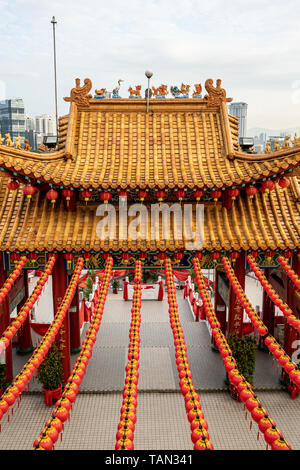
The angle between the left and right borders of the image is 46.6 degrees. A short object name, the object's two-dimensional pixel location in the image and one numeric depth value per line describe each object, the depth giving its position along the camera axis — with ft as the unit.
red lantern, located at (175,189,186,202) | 37.11
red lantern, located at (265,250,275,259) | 37.48
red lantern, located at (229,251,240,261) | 38.09
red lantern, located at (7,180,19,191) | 36.32
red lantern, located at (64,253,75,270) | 37.79
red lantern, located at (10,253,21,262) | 37.59
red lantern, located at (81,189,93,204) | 36.60
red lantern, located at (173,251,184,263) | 38.35
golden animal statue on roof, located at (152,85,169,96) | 44.88
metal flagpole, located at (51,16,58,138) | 45.76
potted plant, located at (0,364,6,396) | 38.68
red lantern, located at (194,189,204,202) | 37.16
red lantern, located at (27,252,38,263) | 37.83
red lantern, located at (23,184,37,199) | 35.83
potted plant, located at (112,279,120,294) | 78.28
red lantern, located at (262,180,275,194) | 36.42
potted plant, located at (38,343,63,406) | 37.93
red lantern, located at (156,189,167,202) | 37.25
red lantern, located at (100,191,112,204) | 37.14
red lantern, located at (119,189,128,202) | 36.65
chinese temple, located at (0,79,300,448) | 35.76
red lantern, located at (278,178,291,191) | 37.19
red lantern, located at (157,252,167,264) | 38.85
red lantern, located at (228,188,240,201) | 37.24
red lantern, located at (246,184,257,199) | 37.22
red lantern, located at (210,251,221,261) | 37.76
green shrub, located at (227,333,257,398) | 38.22
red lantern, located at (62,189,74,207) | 36.55
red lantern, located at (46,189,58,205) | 36.63
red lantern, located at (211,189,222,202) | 37.65
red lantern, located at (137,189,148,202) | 37.01
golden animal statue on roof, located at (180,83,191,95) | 44.93
